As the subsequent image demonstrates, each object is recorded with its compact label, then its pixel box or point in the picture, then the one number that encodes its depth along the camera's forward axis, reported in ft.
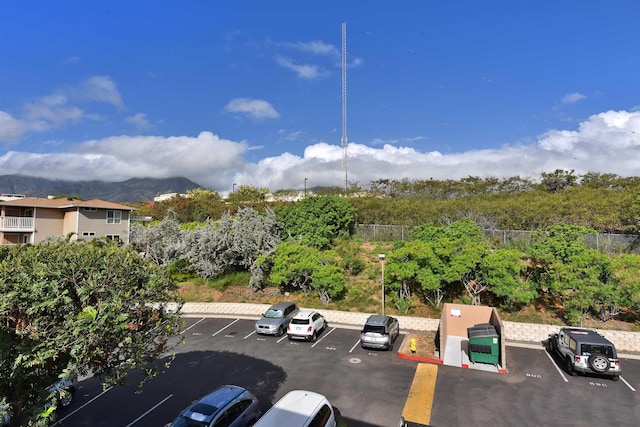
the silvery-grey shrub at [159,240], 93.86
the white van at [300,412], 23.88
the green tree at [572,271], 56.39
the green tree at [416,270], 64.59
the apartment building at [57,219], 94.63
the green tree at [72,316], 17.97
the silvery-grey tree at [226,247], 88.22
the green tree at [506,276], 59.57
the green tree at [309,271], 72.02
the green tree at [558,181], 144.36
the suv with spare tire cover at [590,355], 41.16
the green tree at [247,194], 248.52
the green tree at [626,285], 54.65
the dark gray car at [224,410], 26.12
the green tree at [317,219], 102.32
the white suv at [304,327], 56.70
